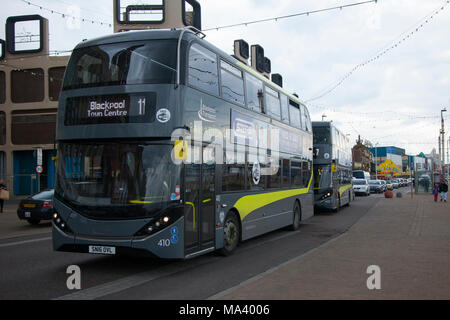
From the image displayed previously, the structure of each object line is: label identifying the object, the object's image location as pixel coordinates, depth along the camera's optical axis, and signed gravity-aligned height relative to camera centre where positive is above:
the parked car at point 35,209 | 17.25 -1.25
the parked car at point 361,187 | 43.91 -1.48
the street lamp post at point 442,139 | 40.12 +3.12
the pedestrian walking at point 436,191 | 31.35 -1.44
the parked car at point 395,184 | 69.82 -1.99
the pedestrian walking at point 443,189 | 30.37 -1.25
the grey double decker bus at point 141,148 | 7.66 +0.50
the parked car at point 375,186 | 52.13 -1.68
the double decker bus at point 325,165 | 21.41 +0.36
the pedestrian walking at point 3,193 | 22.12 -0.77
